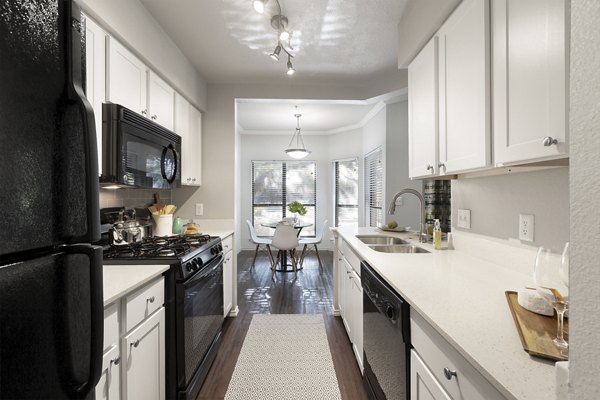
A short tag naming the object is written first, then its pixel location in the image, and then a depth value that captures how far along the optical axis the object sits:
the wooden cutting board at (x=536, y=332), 0.69
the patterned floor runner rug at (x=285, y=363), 1.98
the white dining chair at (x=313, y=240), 5.03
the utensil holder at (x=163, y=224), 2.63
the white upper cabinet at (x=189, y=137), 2.78
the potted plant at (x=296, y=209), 5.33
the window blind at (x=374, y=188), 4.86
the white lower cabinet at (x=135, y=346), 1.17
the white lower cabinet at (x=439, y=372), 0.73
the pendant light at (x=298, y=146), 5.32
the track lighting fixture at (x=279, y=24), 2.14
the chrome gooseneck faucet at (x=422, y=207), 2.30
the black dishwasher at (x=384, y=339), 1.16
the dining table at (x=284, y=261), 4.89
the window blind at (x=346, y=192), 6.14
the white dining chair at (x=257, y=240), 4.84
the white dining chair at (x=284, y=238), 4.52
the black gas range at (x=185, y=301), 1.67
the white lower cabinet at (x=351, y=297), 2.06
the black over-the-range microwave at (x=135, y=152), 1.69
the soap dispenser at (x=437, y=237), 2.01
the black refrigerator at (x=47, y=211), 0.48
